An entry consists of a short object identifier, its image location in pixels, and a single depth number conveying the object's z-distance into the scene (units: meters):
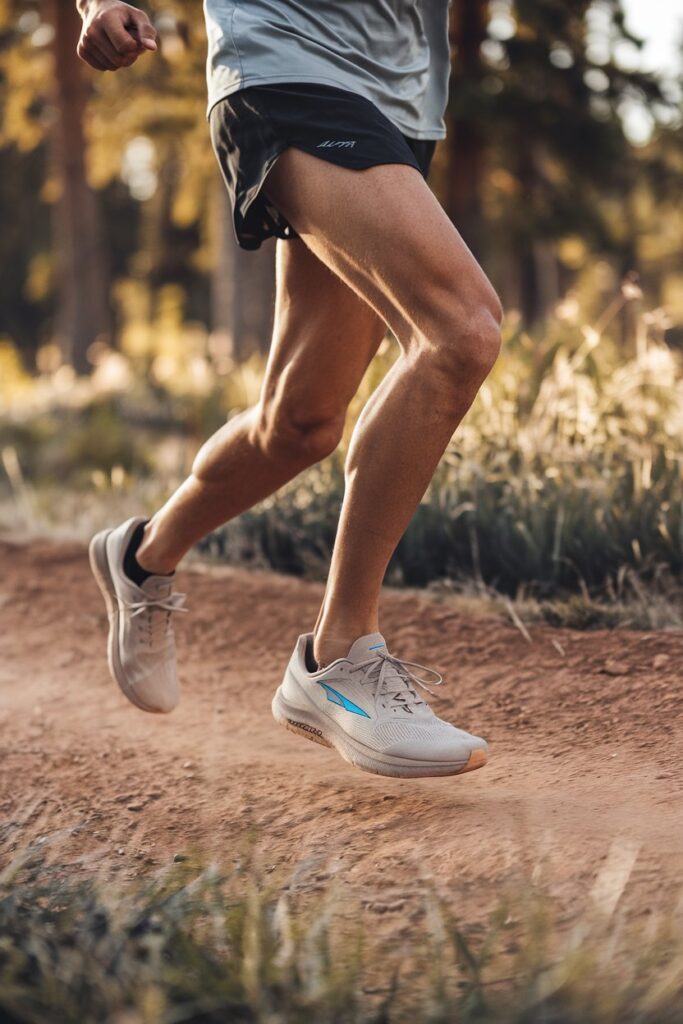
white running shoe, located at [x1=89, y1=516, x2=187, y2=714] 3.08
